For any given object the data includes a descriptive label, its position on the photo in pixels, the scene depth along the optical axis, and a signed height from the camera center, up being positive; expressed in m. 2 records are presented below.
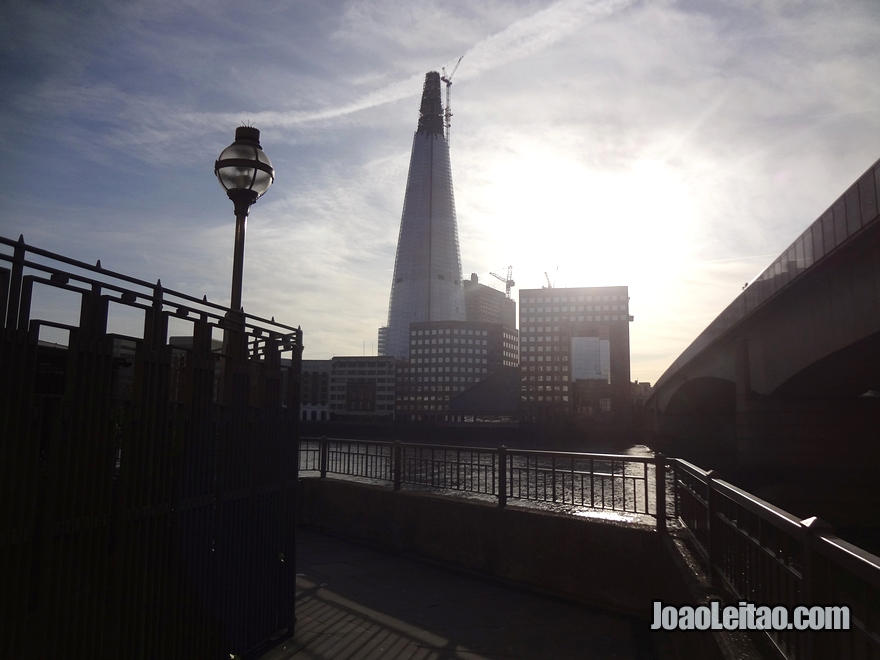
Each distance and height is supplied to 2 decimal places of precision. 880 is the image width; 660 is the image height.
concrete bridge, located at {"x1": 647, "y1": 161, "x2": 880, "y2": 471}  15.50 +2.52
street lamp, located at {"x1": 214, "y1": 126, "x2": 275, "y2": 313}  6.63 +2.62
